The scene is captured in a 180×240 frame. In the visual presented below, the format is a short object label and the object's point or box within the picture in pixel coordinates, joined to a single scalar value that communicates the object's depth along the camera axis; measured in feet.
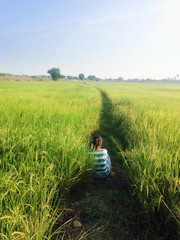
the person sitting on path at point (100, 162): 5.91
